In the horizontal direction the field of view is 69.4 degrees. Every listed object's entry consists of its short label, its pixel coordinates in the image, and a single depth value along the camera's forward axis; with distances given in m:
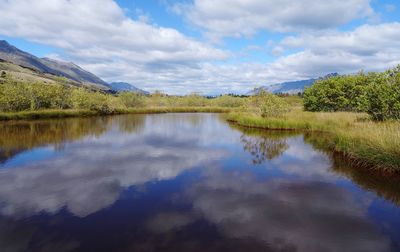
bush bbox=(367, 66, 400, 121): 16.80
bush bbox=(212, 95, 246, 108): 71.06
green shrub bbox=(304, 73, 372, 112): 29.84
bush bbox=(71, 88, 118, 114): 40.94
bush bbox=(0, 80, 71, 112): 32.94
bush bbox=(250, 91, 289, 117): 27.86
